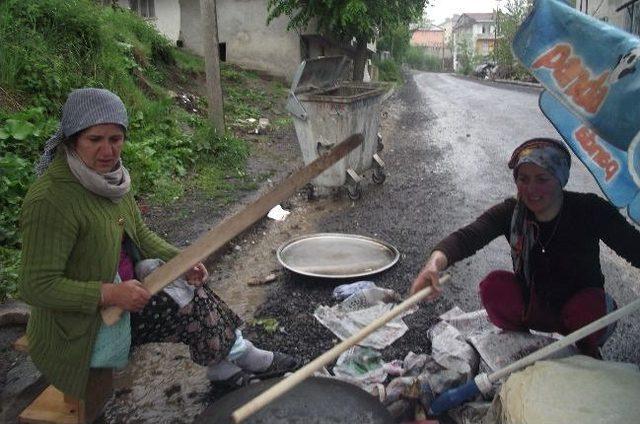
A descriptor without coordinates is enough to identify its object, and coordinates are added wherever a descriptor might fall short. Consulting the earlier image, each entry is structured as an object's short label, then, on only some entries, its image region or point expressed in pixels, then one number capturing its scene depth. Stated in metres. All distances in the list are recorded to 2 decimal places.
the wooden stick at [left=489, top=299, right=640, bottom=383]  2.20
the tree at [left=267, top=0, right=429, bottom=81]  14.09
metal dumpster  6.75
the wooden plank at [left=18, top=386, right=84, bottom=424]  2.66
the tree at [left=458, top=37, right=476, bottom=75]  53.41
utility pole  8.24
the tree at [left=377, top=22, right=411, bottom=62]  37.09
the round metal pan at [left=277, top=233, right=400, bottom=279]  4.79
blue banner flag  1.65
